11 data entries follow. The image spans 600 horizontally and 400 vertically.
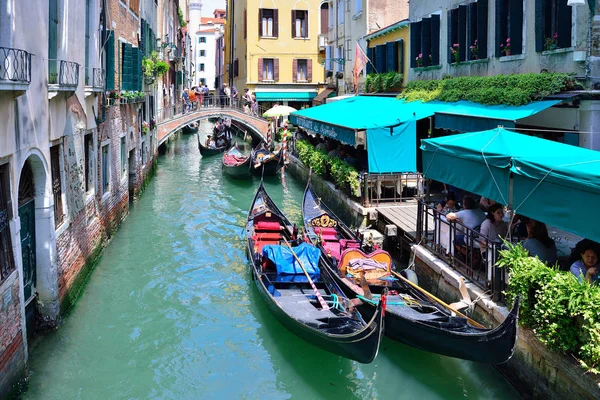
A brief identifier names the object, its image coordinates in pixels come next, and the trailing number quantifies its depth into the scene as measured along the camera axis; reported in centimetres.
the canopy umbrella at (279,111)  2133
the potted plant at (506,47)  1016
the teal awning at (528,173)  530
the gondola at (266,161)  1909
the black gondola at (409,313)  558
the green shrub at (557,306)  469
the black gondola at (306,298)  586
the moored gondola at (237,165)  1908
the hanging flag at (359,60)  1644
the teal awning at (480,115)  887
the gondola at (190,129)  3833
